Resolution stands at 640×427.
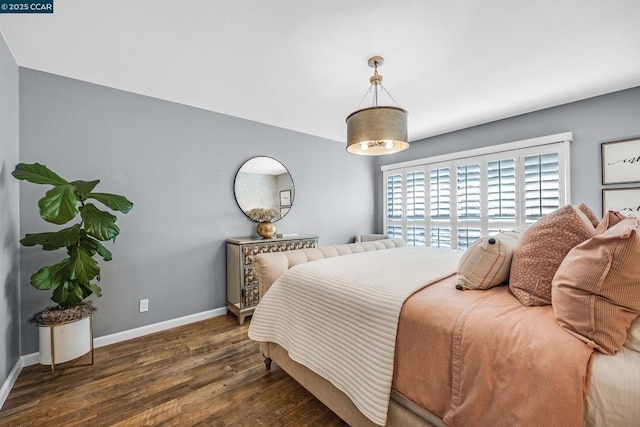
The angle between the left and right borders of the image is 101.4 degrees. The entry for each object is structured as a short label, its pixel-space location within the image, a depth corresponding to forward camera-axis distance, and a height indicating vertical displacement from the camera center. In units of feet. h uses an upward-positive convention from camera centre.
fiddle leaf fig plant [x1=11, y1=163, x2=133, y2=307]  5.88 -0.54
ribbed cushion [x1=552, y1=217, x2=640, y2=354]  2.62 -0.88
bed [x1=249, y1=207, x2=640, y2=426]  2.54 -1.78
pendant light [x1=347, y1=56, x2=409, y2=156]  6.09 +2.03
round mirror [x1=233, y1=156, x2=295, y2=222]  11.07 +1.04
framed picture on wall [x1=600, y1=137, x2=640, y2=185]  8.51 +1.55
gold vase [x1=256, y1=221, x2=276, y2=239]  10.65 -0.68
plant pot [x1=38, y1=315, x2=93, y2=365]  6.27 -3.09
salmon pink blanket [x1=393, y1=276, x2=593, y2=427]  2.58 -1.73
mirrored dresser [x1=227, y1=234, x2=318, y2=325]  9.52 -2.20
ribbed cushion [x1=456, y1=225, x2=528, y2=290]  4.24 -0.90
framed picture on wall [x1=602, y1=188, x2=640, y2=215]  8.48 +0.26
